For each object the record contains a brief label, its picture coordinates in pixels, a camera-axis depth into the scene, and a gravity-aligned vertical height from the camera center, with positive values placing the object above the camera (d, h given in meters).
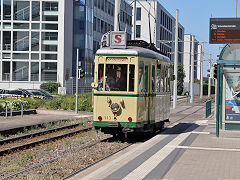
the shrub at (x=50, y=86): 58.00 -0.19
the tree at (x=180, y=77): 84.12 +1.54
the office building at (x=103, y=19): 68.69 +10.02
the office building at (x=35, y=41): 61.28 +5.60
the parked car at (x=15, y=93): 38.34 -0.67
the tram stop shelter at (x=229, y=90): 17.39 -0.13
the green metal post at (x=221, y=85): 17.73 +0.05
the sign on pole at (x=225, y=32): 17.78 +1.97
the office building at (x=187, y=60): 135.82 +7.58
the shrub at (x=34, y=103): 34.28 -1.29
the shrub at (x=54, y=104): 35.59 -1.38
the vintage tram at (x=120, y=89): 15.75 -0.11
